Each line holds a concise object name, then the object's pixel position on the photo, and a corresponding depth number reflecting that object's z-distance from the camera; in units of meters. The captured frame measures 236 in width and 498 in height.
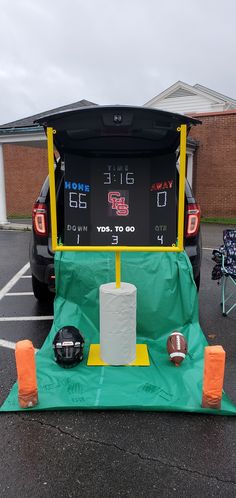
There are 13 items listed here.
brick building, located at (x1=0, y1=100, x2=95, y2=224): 16.27
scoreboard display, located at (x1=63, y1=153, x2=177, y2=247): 3.02
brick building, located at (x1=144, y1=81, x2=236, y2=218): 12.77
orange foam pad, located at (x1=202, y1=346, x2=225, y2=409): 2.40
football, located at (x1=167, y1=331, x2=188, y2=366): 2.98
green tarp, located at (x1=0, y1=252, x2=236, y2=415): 2.56
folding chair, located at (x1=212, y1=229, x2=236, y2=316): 4.25
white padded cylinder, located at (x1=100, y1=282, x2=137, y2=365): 2.84
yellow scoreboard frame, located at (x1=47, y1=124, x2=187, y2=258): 2.67
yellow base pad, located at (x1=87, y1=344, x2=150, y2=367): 3.02
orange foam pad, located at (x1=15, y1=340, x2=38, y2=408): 2.45
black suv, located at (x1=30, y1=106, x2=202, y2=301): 2.61
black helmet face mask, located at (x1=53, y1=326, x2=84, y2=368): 2.95
